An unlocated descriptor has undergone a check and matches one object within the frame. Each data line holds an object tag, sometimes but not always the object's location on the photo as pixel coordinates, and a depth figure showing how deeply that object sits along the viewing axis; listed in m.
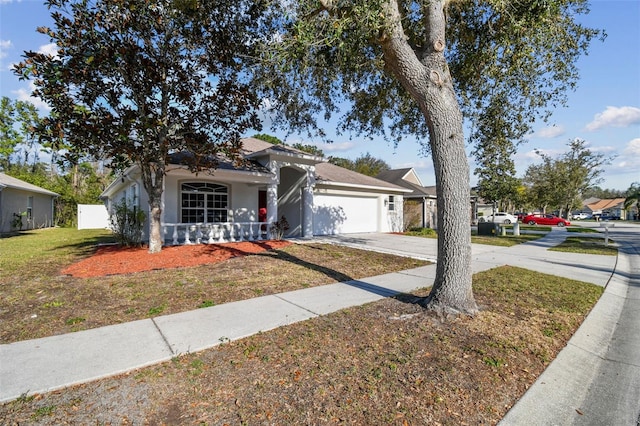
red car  35.34
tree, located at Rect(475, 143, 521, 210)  26.10
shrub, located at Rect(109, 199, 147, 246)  11.34
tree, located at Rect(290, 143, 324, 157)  37.84
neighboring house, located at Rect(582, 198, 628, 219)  71.94
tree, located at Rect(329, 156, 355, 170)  49.72
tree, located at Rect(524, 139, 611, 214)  40.91
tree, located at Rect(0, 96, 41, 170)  33.44
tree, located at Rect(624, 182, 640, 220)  50.60
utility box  19.94
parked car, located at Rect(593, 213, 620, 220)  68.24
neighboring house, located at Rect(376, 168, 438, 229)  22.72
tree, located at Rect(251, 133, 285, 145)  34.44
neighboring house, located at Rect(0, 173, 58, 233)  20.03
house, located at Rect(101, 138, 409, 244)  12.46
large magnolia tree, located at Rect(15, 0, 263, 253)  7.51
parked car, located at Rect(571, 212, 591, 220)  70.11
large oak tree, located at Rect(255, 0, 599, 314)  4.97
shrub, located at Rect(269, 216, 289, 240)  13.43
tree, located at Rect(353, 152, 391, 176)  48.29
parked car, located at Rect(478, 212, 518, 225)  37.13
